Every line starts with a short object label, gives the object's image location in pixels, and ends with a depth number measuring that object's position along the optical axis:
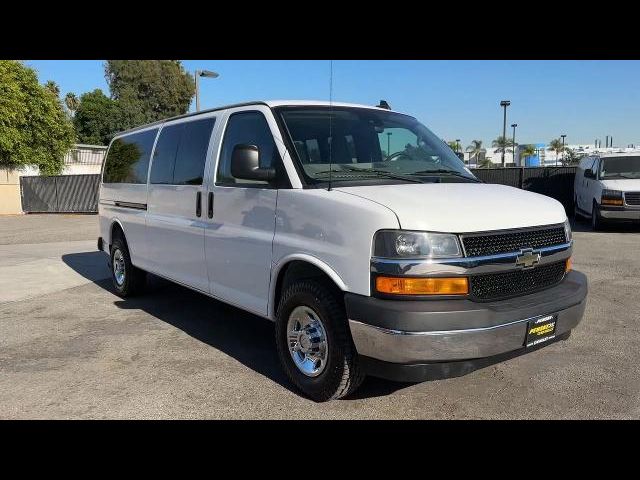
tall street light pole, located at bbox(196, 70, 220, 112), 18.33
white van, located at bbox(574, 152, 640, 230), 12.58
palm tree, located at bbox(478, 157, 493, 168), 78.71
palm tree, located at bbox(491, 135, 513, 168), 88.60
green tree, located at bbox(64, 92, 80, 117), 61.53
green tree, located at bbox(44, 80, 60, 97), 56.25
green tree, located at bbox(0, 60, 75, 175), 23.50
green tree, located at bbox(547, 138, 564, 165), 92.81
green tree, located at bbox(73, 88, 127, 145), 47.19
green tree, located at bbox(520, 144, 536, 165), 80.12
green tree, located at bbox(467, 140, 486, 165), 88.94
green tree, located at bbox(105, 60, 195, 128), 48.44
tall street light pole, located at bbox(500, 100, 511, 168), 32.60
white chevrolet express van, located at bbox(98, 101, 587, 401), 3.08
